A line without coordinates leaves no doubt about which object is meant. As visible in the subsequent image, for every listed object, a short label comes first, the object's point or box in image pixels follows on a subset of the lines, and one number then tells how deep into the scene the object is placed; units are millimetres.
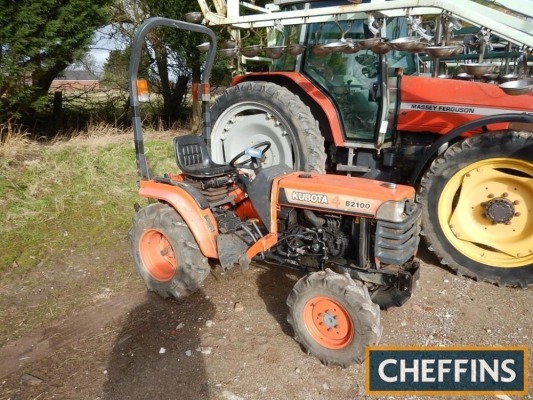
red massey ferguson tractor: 3172
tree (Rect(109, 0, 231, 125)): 9141
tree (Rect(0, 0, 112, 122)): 5570
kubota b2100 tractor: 2447
